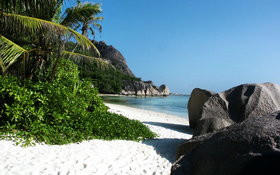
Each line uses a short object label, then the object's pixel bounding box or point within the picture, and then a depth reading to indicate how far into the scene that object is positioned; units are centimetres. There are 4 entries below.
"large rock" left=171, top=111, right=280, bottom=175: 145
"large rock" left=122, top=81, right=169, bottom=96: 7544
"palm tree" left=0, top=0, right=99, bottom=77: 591
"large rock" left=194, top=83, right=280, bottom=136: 548
